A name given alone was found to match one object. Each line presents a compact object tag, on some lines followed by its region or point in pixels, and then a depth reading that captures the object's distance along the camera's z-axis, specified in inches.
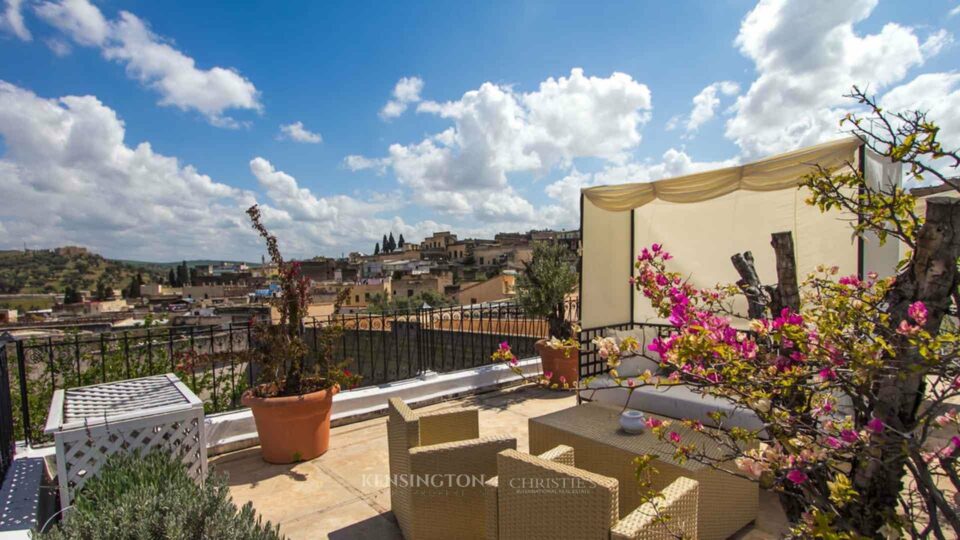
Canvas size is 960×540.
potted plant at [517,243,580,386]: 223.5
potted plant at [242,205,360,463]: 137.7
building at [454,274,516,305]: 989.7
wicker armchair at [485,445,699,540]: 61.7
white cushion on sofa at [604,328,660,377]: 171.2
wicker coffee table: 90.4
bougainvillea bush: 36.3
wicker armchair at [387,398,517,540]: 89.2
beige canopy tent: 131.4
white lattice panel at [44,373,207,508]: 85.5
